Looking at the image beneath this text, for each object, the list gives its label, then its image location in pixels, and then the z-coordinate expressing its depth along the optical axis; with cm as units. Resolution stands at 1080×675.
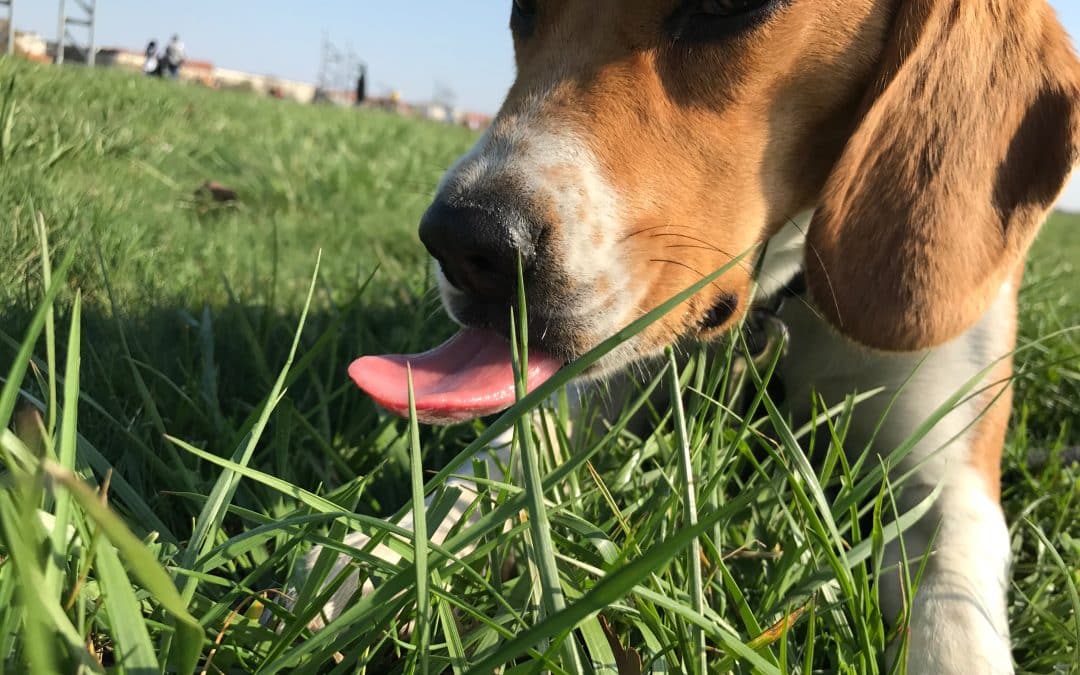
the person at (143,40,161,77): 2221
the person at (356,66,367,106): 3581
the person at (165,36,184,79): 2394
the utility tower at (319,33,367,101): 4582
